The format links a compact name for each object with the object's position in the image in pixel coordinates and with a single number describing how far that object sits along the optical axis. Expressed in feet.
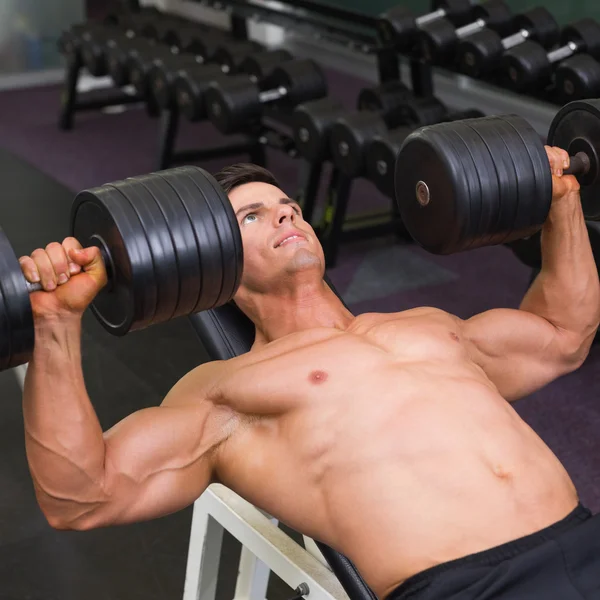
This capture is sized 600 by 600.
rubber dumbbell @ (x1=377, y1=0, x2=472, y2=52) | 12.08
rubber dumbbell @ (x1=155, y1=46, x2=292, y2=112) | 12.43
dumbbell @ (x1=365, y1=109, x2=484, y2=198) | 10.25
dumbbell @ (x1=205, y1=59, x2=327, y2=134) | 11.90
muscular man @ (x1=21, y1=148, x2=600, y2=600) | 4.43
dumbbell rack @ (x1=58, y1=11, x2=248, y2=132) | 15.43
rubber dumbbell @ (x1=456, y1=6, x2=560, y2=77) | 11.37
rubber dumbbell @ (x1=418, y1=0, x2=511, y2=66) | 11.76
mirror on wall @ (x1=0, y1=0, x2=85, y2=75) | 18.61
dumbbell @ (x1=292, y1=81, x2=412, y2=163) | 11.01
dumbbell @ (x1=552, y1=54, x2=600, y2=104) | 10.39
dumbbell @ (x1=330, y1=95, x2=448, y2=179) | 10.59
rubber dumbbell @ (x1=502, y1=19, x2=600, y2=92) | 11.00
